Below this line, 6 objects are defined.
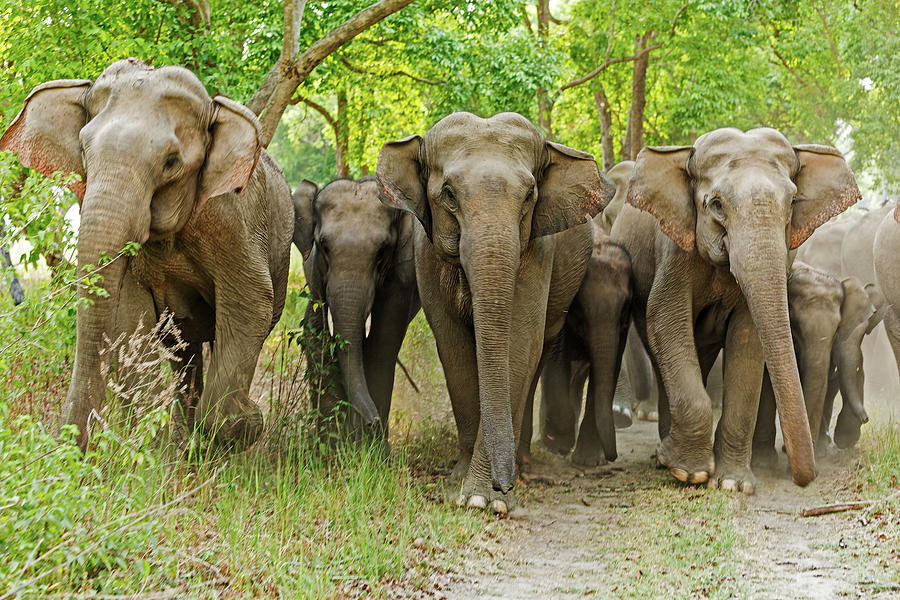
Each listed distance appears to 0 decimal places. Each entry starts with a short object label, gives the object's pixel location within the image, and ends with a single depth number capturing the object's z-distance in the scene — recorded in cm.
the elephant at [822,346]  1683
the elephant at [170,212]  1111
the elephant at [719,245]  1433
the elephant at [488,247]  1300
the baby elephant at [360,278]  1577
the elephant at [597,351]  1750
